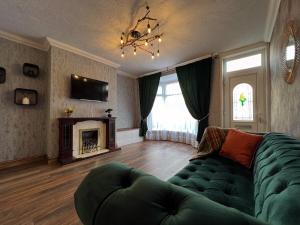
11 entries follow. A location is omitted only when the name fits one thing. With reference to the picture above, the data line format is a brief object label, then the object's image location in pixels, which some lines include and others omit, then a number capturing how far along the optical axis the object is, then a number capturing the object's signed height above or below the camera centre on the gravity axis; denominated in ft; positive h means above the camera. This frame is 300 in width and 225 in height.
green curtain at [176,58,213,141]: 12.74 +2.40
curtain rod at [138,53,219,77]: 12.31 +4.88
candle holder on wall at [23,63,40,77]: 10.22 +3.13
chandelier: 8.07 +5.11
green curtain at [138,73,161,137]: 17.22 +2.36
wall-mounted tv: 11.45 +2.09
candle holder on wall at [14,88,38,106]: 9.90 +1.16
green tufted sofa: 1.36 -0.99
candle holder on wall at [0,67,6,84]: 9.29 +2.45
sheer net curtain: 15.83 -0.45
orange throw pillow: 5.05 -1.23
